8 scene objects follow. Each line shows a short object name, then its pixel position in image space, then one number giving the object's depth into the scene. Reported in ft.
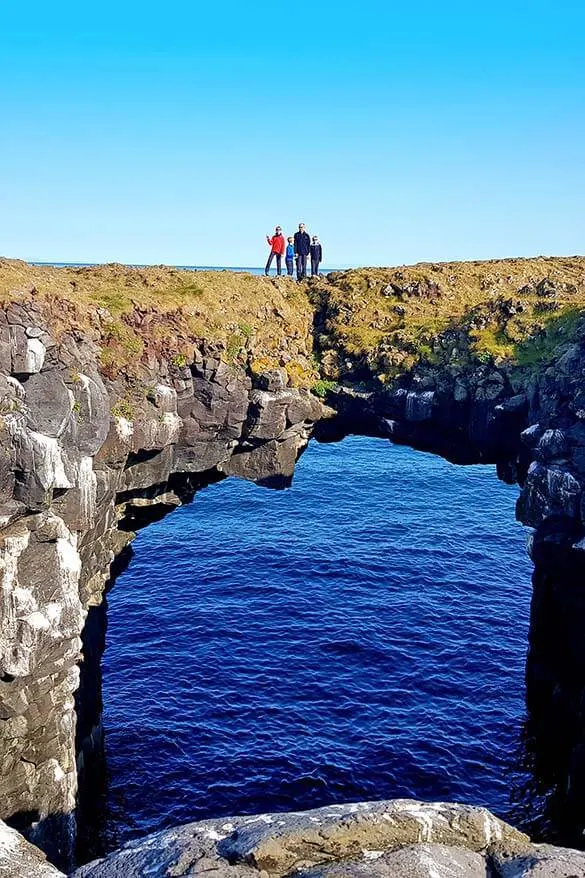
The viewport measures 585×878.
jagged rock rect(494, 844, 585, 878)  41.55
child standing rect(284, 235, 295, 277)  166.26
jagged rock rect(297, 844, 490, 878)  41.45
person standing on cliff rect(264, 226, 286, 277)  164.66
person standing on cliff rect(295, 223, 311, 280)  164.68
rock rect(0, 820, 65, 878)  49.11
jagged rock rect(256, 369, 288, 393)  121.08
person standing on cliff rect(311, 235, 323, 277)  171.63
